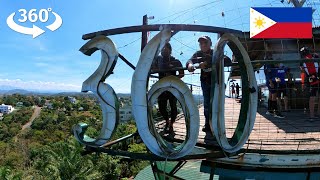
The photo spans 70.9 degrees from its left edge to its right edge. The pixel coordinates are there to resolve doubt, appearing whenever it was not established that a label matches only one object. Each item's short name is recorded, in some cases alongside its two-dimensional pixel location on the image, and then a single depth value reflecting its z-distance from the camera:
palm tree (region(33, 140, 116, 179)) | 19.30
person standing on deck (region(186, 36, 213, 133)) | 4.06
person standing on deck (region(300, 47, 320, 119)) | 5.12
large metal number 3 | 3.94
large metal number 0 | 3.54
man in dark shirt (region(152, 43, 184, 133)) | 4.50
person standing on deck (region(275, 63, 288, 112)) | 5.82
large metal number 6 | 3.50
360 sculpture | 3.52
